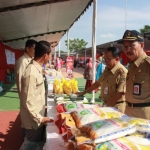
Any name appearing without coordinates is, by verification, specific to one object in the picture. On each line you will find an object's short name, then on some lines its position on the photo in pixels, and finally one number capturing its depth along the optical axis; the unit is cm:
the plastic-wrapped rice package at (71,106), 204
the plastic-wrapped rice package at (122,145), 116
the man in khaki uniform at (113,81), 256
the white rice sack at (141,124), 137
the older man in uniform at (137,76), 213
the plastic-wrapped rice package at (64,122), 163
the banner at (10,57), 858
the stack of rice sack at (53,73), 690
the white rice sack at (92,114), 160
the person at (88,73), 950
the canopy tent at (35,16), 486
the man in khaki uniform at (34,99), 205
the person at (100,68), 909
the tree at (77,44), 8131
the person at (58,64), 1486
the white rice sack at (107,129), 124
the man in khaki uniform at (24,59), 355
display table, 165
